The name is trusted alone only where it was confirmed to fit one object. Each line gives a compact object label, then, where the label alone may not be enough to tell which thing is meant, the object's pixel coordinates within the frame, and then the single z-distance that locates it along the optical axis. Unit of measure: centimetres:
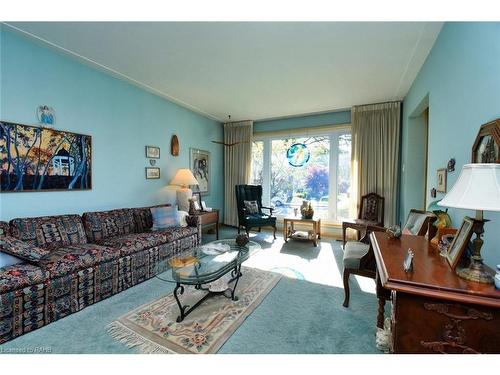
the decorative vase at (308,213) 436
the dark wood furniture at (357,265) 210
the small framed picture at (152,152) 380
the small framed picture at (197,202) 425
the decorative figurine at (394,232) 178
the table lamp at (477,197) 92
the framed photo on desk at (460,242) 108
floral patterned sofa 171
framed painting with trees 230
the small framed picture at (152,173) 382
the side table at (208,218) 411
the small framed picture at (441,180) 202
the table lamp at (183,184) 400
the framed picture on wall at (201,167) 483
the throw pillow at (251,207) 478
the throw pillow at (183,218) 358
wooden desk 91
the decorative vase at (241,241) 281
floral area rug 164
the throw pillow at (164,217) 337
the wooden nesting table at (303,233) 420
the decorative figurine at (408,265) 111
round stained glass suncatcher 508
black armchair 447
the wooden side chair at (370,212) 400
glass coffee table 196
